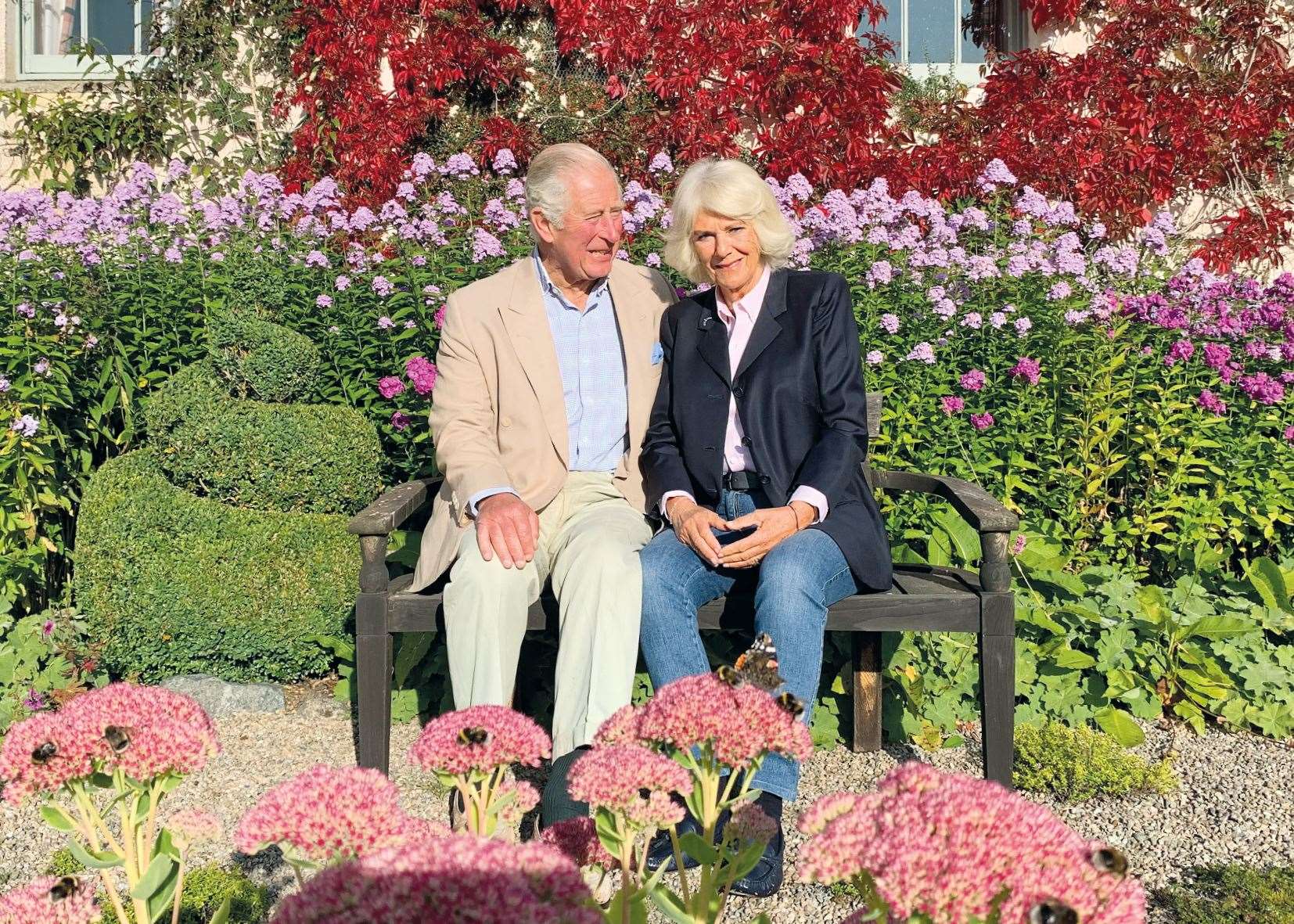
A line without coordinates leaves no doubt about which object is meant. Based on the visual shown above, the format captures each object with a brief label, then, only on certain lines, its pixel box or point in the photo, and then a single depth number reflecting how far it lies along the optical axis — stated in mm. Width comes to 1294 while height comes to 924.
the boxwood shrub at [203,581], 3740
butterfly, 1541
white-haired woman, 2855
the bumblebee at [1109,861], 930
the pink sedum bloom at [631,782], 1189
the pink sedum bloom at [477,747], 1279
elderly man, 2768
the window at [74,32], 7242
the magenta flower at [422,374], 3871
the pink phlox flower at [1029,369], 3936
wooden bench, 2934
